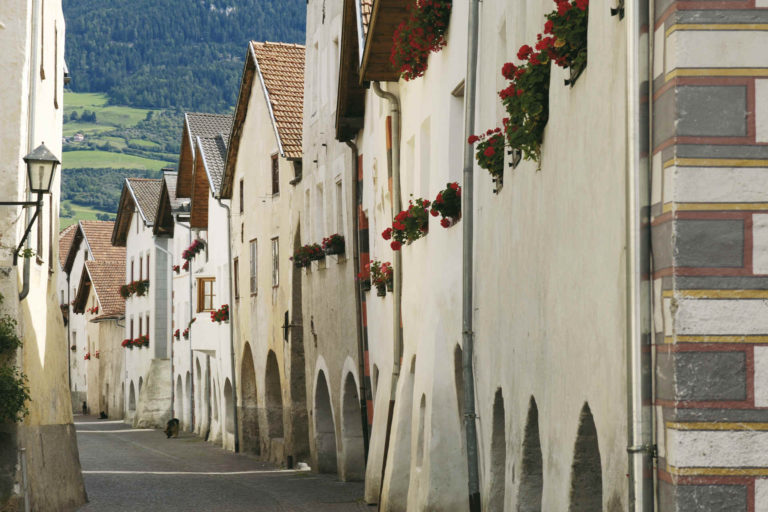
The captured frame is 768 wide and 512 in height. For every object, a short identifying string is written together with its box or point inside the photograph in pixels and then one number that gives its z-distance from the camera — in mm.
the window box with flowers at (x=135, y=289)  55844
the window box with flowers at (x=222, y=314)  37625
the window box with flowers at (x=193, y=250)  43250
